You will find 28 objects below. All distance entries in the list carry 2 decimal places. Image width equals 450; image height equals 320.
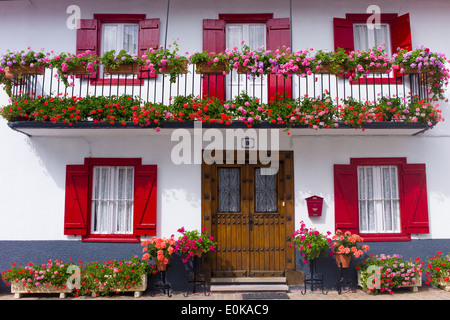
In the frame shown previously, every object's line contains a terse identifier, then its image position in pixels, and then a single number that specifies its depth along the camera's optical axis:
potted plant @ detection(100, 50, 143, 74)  7.25
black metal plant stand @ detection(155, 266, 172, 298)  7.30
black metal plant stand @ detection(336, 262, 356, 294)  7.42
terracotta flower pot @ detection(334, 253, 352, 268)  7.31
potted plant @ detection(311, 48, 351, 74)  7.25
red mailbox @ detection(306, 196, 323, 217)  7.69
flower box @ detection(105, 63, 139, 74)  7.35
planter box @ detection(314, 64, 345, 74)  7.35
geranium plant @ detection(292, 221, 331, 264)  7.20
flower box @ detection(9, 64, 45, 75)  7.38
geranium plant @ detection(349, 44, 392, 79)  7.24
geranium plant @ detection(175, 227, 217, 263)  7.16
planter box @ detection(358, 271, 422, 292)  7.28
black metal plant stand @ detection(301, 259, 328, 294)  7.48
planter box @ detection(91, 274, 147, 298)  7.14
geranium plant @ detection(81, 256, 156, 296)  7.06
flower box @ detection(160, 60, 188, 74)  7.23
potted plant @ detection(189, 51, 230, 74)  7.21
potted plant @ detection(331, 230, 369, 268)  7.19
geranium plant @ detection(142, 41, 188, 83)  7.20
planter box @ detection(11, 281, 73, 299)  7.16
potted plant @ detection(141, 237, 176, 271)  7.09
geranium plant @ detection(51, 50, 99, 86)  7.24
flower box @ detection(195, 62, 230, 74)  7.29
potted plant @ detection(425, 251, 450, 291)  7.33
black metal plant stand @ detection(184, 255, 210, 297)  7.42
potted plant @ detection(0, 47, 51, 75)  7.26
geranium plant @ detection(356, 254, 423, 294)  7.14
